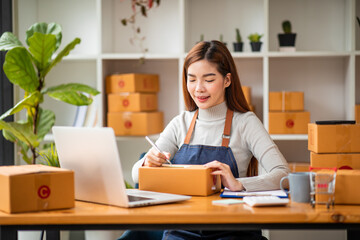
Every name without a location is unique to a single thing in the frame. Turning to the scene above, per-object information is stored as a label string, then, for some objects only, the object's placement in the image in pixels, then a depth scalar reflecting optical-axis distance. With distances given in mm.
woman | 2268
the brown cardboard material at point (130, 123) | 3539
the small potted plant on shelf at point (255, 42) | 3572
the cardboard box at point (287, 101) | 3486
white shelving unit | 3625
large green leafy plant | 2969
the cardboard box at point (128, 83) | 3553
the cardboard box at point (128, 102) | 3543
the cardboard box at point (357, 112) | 3443
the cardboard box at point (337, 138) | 1874
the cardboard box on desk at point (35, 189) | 1516
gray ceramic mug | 1638
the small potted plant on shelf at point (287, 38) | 3555
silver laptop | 1572
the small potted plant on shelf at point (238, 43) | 3598
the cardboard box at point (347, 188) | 1606
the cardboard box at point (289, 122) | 3482
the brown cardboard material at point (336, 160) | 1855
